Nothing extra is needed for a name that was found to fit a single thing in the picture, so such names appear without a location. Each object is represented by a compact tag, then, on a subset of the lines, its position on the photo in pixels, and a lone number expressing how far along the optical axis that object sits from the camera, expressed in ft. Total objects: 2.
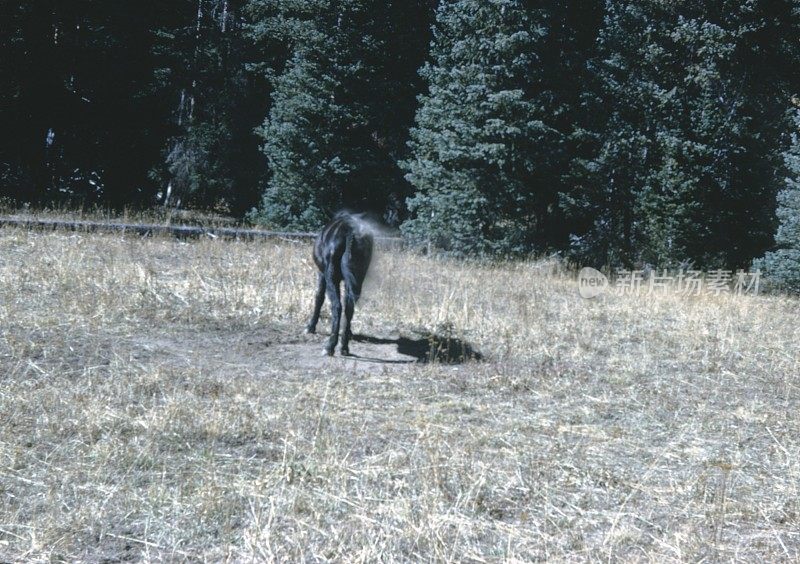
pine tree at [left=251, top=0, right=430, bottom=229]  83.66
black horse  32.78
